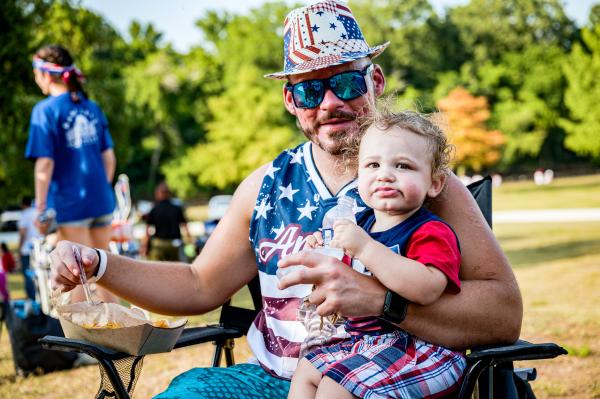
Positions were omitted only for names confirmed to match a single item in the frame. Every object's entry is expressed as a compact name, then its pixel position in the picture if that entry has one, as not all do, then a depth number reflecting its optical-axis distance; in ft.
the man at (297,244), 6.63
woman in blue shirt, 16.61
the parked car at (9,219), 102.52
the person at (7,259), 37.14
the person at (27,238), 27.78
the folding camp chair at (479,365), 6.10
